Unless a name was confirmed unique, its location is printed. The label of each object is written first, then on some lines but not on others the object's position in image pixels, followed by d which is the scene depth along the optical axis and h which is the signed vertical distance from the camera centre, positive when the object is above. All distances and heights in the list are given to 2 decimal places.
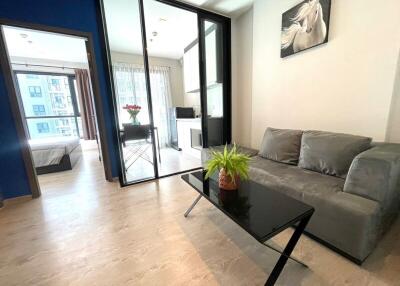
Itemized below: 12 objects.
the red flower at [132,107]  2.99 +0.14
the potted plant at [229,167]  1.42 -0.46
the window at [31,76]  4.73 +1.18
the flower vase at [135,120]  3.10 -0.09
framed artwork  1.96 +0.98
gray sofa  1.20 -0.66
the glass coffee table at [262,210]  0.99 -0.66
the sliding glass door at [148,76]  2.74 +0.74
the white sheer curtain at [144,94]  3.00 +0.44
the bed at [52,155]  3.18 -0.67
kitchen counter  4.02 -0.52
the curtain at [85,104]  5.13 +0.40
